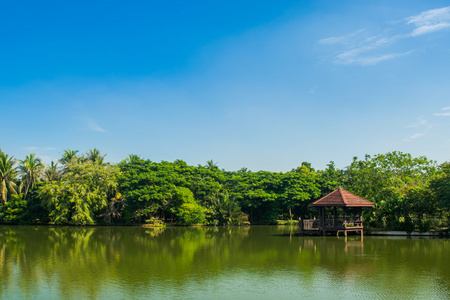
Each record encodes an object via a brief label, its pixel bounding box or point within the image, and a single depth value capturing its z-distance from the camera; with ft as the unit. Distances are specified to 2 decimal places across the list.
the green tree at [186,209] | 121.19
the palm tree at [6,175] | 128.26
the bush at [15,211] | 127.13
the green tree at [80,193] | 115.65
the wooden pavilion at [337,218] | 75.51
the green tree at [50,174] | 136.05
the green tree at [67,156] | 143.46
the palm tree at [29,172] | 135.50
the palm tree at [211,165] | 157.79
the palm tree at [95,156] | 147.54
